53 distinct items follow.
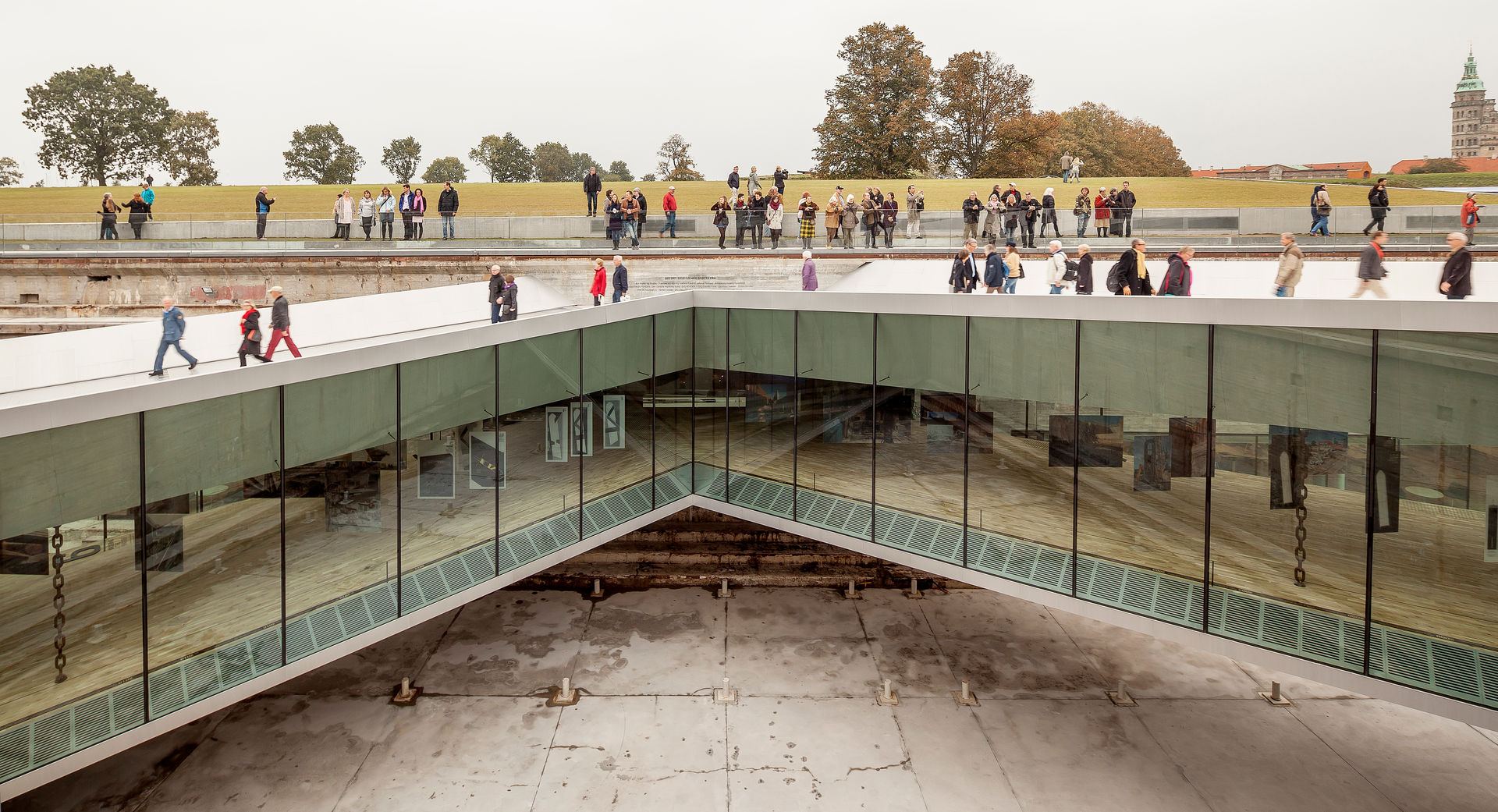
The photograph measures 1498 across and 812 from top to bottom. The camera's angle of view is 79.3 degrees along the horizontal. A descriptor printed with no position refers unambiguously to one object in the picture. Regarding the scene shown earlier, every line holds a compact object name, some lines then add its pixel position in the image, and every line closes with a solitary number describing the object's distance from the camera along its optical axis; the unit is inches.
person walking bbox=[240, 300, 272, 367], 522.0
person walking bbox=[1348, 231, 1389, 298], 502.3
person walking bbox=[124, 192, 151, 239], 1103.6
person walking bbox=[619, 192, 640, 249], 984.3
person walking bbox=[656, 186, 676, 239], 1002.1
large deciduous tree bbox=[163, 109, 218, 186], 2960.1
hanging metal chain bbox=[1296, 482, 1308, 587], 477.1
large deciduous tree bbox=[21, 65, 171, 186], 2785.4
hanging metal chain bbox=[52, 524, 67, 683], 407.2
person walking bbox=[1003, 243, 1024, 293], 653.8
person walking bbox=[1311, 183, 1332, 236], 818.2
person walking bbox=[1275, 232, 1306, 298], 549.3
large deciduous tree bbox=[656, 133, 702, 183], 3390.7
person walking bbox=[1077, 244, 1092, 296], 610.5
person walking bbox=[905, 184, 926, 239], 968.9
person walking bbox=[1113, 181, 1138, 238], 887.1
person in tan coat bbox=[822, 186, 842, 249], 960.3
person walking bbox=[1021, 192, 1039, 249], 908.0
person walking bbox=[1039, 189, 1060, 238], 905.5
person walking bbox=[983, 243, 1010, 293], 621.3
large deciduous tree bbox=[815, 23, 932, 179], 2308.1
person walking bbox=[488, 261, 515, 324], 677.3
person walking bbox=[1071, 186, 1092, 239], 896.9
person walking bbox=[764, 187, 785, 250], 979.9
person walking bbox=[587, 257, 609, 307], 735.7
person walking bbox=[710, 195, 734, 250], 991.6
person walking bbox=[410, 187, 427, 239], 1045.2
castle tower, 4921.3
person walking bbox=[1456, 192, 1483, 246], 763.4
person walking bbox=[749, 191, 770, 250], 982.4
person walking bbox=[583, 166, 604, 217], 1086.4
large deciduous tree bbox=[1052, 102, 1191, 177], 2851.9
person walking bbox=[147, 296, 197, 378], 502.6
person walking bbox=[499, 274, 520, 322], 668.7
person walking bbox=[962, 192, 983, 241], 910.4
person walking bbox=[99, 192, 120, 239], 1087.6
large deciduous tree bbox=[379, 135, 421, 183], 3905.0
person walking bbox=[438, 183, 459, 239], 1045.8
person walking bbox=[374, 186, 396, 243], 1053.2
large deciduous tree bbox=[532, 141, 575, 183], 4190.5
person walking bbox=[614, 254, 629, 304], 740.6
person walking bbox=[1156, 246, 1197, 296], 571.2
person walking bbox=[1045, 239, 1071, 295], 613.6
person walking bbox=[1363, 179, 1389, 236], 788.0
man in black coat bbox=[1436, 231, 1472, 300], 447.2
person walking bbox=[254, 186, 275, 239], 1078.4
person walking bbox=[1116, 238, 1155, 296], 564.5
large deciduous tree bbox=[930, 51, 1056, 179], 2308.1
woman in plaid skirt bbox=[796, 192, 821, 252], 954.7
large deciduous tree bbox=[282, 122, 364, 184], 3358.8
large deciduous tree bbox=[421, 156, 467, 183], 3961.6
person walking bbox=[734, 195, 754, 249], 984.9
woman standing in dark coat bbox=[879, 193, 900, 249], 957.2
